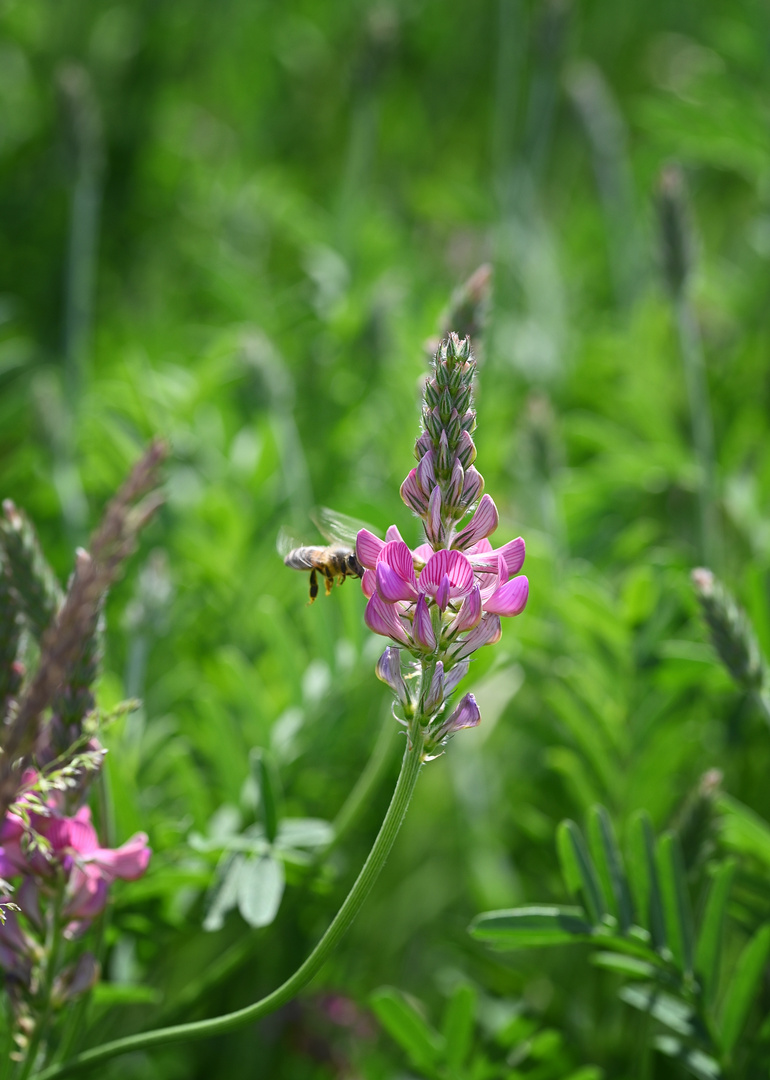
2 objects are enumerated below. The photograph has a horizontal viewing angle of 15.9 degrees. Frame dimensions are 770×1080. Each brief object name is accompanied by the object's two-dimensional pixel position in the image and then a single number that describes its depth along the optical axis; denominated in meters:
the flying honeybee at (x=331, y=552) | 0.43
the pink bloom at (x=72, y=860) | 0.42
